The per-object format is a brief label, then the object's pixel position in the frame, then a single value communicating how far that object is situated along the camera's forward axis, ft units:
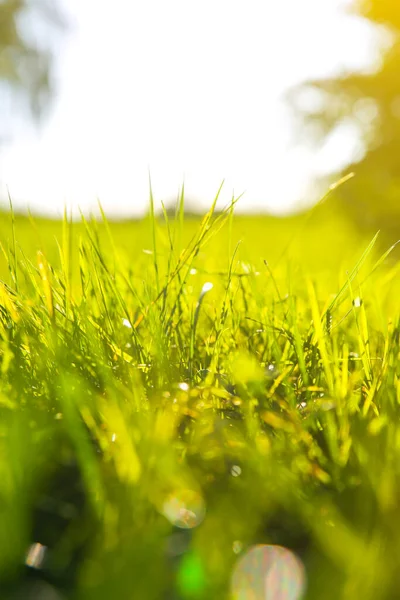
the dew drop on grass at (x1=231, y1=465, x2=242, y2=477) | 1.59
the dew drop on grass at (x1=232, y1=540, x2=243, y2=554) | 1.49
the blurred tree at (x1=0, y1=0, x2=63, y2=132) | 35.21
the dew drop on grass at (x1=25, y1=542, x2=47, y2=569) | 1.46
